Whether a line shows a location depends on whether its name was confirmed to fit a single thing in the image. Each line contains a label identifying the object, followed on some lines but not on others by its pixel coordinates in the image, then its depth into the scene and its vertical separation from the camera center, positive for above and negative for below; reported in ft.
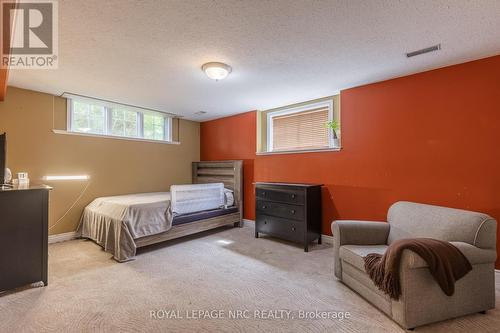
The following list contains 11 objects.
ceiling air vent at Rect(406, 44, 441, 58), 7.25 +3.78
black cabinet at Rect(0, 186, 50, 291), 6.82 -1.96
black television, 7.53 +0.45
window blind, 12.46 +2.28
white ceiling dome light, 8.25 +3.59
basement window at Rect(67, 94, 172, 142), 12.52 +3.01
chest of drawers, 10.73 -1.99
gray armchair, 5.39 -2.43
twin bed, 9.61 -2.08
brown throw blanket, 5.35 -2.16
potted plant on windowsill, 11.43 +1.97
